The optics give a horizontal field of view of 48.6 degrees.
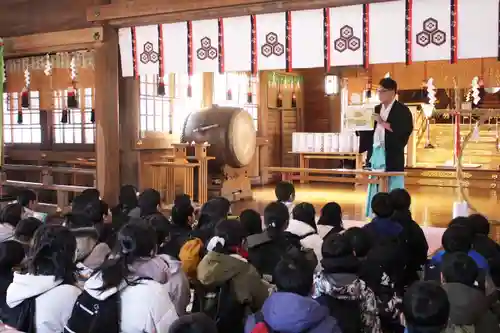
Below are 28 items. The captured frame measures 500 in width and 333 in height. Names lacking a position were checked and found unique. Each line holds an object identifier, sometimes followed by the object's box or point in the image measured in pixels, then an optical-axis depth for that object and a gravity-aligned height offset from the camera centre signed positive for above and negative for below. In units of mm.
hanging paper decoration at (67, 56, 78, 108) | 8414 +796
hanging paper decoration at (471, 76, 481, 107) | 11959 +1021
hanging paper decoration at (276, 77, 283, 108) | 14086 +1029
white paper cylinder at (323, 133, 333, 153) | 13172 -49
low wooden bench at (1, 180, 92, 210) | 7798 -676
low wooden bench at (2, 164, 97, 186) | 7750 -423
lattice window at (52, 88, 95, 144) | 9515 +356
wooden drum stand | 8977 -555
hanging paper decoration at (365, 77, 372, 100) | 13266 +1166
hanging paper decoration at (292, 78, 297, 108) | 14776 +1116
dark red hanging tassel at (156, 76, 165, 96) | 8938 +864
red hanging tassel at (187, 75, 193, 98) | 10477 +957
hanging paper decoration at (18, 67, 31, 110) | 8930 +849
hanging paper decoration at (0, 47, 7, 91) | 8313 +1058
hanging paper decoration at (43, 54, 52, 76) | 8644 +1168
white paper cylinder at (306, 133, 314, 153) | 13320 -92
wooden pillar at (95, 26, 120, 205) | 7293 +375
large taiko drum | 10039 +135
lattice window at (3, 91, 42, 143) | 10180 +342
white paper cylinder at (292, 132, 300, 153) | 13422 -78
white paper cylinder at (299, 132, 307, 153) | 13336 -67
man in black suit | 6789 +164
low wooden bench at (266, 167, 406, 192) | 7103 -509
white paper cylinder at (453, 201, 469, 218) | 6332 -814
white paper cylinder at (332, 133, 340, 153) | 13133 -97
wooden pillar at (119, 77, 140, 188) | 7645 +152
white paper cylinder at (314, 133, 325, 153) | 13219 -94
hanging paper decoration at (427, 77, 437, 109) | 11992 +1022
